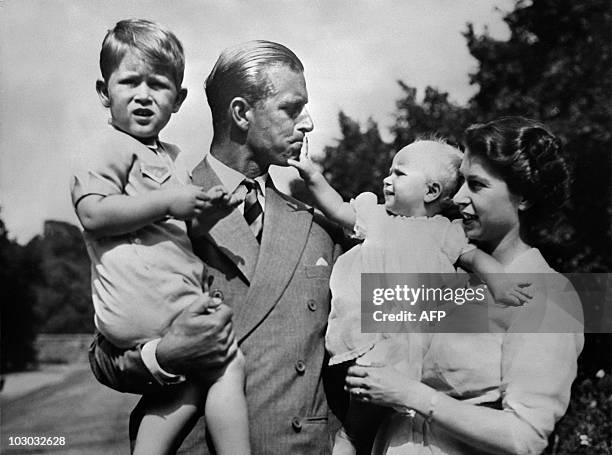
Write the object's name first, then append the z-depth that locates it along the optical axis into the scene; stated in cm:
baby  266
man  251
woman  240
